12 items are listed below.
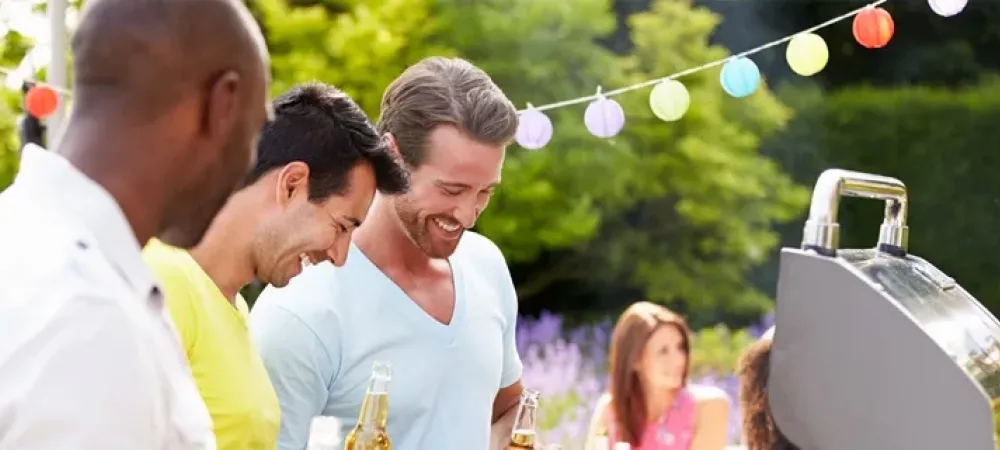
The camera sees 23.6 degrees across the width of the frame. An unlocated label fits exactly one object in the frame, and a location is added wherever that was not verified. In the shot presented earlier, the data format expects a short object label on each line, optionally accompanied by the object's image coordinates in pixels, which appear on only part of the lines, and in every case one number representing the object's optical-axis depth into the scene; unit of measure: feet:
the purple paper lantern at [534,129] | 16.90
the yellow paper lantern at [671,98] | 17.94
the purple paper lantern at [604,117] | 17.85
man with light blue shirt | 10.02
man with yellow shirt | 8.46
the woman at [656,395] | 19.49
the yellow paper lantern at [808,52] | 16.75
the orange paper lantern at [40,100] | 17.51
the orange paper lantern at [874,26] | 16.03
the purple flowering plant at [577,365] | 26.74
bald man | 4.26
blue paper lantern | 16.78
